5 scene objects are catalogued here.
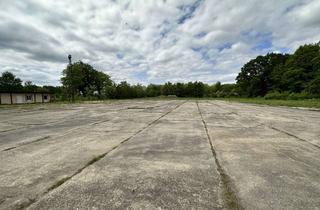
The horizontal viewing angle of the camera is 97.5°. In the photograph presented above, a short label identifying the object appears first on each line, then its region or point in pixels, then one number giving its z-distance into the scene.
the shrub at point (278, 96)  25.78
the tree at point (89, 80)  42.31
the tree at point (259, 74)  39.81
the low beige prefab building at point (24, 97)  22.99
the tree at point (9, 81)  50.18
